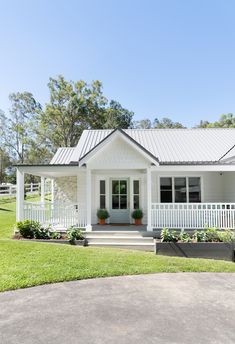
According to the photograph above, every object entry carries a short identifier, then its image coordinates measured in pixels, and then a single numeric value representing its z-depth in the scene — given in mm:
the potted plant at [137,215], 13330
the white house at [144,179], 11633
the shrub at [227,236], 9438
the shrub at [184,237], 9750
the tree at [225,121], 49969
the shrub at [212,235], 9821
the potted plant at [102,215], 13430
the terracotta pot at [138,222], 13433
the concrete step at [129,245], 10508
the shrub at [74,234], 10555
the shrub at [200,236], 9789
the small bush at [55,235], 10859
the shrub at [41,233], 10859
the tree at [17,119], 48500
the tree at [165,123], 60409
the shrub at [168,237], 9812
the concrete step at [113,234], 11258
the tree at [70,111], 39875
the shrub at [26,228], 10930
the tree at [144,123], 61625
